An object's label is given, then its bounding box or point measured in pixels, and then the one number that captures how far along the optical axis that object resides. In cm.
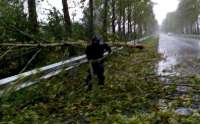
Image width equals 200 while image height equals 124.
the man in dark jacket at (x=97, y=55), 674
